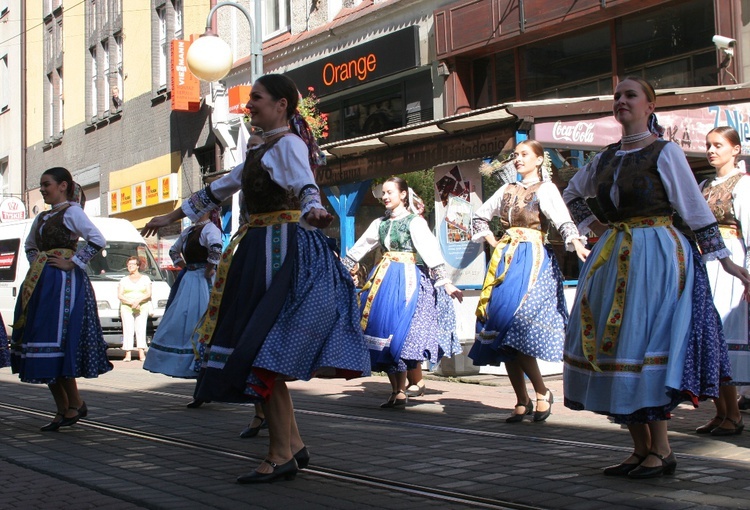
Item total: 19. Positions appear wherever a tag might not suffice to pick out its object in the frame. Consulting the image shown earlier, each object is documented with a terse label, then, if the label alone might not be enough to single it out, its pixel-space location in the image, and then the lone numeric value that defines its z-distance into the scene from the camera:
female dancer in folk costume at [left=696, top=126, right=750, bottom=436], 6.80
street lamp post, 13.73
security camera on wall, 12.58
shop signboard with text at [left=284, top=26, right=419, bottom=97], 18.39
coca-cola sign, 12.29
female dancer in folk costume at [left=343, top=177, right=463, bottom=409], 8.52
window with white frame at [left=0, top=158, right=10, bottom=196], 40.50
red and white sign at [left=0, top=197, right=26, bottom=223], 30.92
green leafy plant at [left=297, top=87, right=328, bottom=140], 19.77
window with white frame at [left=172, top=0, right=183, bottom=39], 27.42
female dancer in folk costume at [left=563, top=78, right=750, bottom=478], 4.82
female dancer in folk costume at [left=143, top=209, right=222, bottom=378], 8.79
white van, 18.23
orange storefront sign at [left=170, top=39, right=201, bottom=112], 25.30
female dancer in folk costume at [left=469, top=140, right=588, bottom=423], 7.36
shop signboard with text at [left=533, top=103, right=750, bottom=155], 11.96
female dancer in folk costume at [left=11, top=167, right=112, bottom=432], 7.35
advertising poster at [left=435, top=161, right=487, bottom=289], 14.76
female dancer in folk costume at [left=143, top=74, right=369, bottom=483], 4.92
